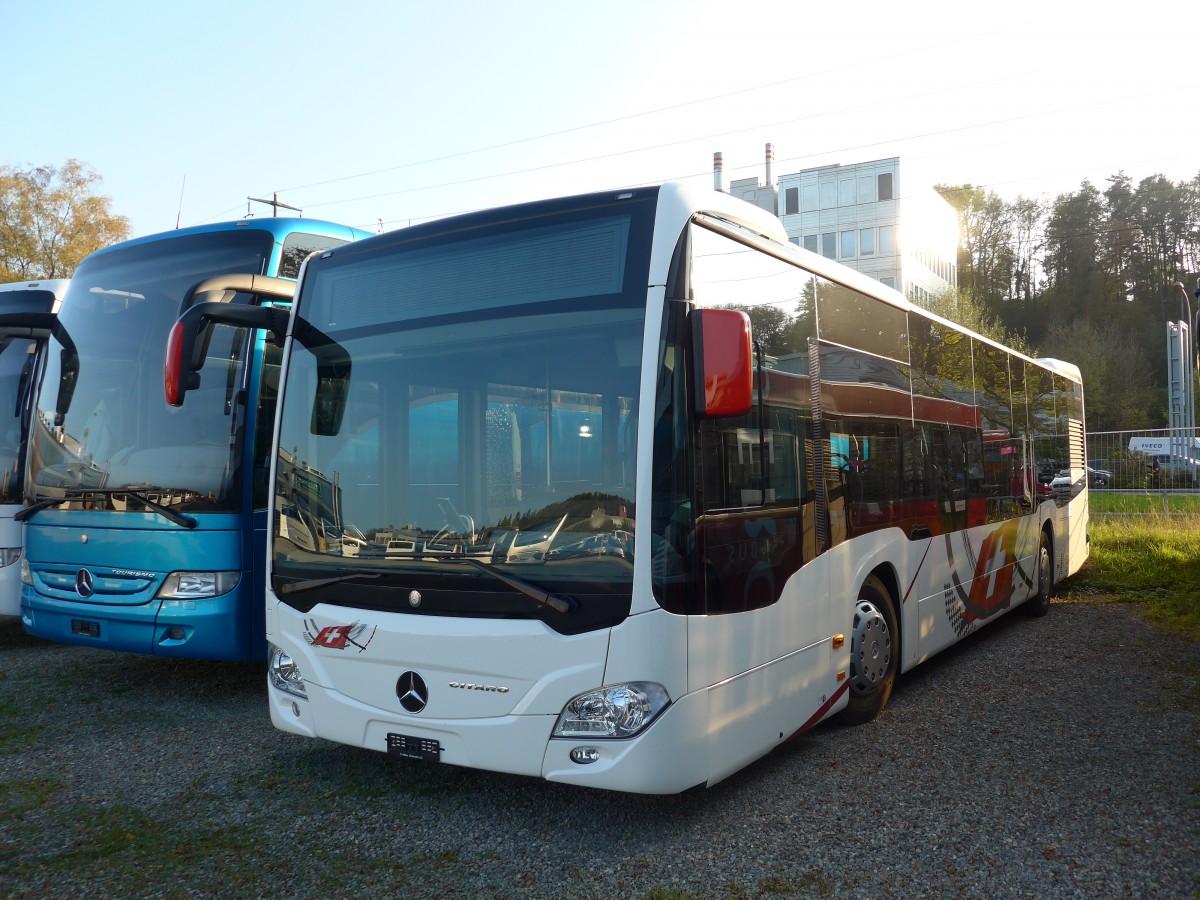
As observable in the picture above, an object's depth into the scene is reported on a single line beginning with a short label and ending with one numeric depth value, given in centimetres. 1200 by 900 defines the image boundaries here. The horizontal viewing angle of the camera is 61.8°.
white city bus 411
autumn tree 3612
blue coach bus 652
